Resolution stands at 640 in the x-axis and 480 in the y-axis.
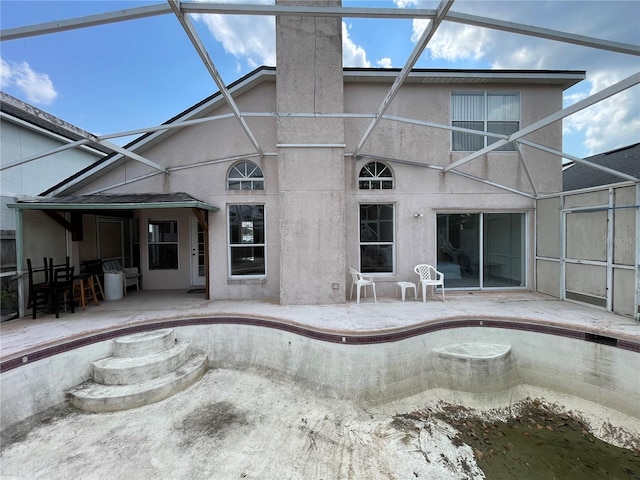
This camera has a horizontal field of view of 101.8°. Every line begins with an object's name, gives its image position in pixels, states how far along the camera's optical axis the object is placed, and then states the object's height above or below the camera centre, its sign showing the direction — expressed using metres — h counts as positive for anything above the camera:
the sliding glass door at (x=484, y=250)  6.86 -0.43
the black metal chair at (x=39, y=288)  5.00 -0.93
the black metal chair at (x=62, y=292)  5.06 -1.07
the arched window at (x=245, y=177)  6.59 +1.52
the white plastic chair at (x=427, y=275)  5.86 -1.02
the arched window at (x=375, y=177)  6.67 +1.50
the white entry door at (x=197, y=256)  7.76 -0.55
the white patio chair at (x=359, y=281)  5.80 -1.04
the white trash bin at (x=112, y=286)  6.45 -1.18
